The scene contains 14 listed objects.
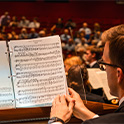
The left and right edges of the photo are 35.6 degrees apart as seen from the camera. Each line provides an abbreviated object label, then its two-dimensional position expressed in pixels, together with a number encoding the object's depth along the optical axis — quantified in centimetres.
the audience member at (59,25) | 988
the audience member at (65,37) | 891
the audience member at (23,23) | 977
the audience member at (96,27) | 970
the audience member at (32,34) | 874
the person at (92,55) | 441
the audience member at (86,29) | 968
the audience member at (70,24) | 970
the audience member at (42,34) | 836
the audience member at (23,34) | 850
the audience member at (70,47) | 819
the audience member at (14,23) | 933
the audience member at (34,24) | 981
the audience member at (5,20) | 951
